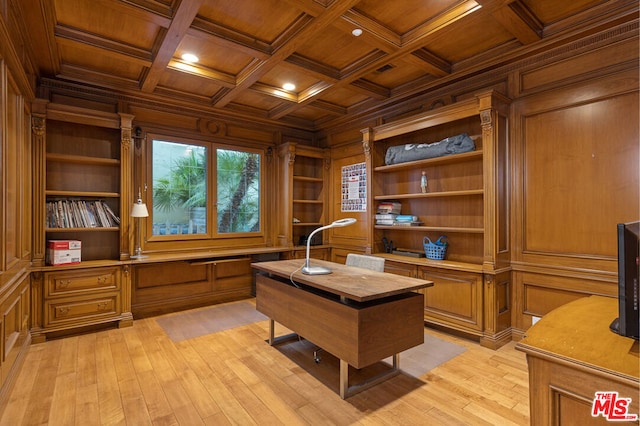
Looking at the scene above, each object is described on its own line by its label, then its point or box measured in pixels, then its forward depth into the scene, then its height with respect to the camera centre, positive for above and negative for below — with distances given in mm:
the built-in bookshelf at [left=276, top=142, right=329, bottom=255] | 4977 +366
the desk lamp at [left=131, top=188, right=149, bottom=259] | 3691 +15
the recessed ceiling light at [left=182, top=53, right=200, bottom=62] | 3196 +1609
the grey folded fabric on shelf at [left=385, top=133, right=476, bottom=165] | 3408 +741
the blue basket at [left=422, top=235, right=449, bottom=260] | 3633 -406
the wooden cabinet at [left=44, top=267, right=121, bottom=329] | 3182 -830
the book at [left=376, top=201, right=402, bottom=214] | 4195 +90
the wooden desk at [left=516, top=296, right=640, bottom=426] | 999 -515
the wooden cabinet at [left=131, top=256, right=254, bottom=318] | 3994 -925
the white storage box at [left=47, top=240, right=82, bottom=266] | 3238 -360
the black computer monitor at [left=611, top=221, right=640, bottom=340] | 1171 -232
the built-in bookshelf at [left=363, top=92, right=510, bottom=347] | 3078 +114
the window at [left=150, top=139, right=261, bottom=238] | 4215 +368
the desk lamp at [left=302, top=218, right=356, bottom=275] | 2502 -464
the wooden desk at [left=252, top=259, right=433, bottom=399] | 2057 -709
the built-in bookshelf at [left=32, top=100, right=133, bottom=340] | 3199 +54
